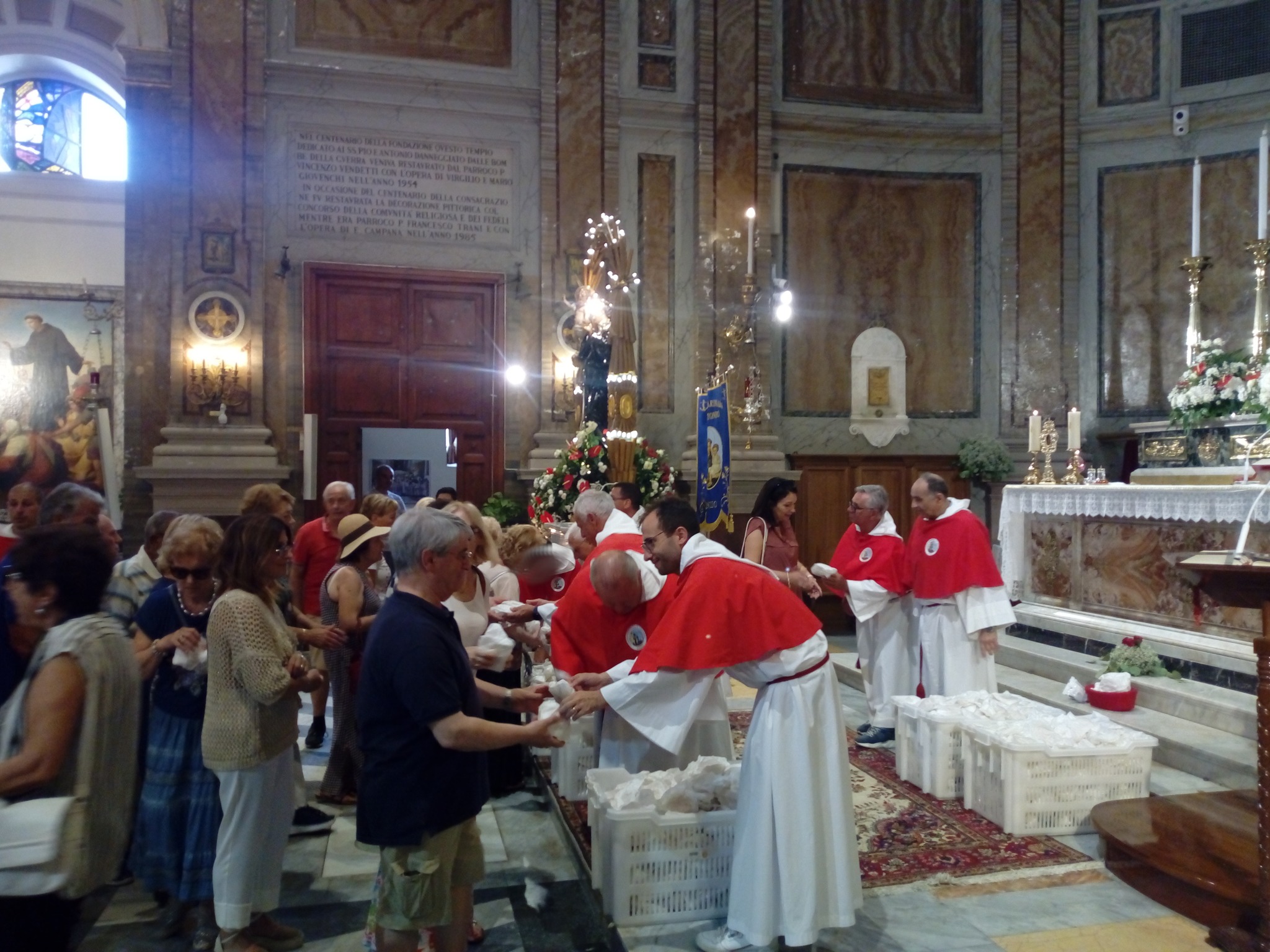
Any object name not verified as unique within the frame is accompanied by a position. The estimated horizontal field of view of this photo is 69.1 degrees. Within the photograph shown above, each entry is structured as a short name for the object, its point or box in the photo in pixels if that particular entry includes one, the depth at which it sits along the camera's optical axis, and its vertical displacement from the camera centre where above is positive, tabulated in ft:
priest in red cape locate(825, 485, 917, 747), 20.24 -2.82
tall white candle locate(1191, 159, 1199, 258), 22.64 +6.59
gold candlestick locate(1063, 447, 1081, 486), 27.71 +0.09
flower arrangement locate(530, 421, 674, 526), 30.63 -0.15
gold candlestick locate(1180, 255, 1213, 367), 23.89 +5.32
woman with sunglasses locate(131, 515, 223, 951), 11.55 -3.63
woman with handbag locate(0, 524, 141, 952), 6.82 -2.03
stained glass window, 48.83 +18.27
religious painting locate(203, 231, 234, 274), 33.42 +7.94
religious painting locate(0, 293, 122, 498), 39.91 +3.83
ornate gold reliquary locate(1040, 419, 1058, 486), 28.86 +1.01
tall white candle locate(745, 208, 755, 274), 33.47 +8.17
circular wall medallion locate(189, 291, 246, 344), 33.19 +5.54
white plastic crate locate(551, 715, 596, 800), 16.35 -5.15
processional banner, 26.96 +0.45
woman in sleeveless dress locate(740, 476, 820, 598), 21.20 -1.42
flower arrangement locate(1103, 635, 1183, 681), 21.36 -4.37
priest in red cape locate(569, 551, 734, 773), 13.44 -2.55
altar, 20.99 -2.40
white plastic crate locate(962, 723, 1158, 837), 15.07 -5.12
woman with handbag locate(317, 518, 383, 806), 14.94 -2.44
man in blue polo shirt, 8.49 -2.46
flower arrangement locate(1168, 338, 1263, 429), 23.89 +2.30
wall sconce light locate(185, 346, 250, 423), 33.14 +3.29
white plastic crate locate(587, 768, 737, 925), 11.50 -4.98
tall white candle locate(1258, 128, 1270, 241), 21.24 +7.03
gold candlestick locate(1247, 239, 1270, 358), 22.18 +4.41
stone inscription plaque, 34.94 +11.00
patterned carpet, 13.98 -5.98
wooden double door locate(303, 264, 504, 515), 35.06 +4.32
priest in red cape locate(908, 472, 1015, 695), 18.72 -2.50
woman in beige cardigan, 10.59 -2.77
